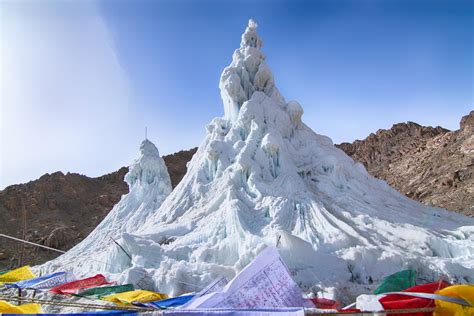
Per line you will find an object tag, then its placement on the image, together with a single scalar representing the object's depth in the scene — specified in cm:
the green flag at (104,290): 993
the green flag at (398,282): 857
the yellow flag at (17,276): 1186
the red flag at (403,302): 496
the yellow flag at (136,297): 858
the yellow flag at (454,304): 474
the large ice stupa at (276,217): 1150
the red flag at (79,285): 1012
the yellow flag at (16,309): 568
